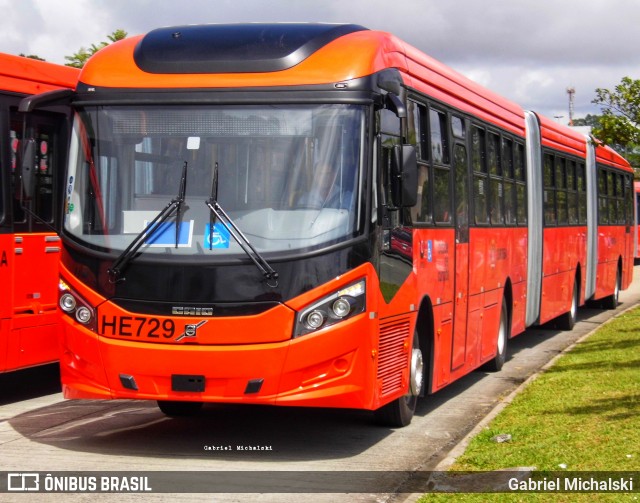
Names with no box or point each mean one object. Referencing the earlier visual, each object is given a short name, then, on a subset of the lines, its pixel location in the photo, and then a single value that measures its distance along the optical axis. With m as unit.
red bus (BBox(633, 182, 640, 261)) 49.67
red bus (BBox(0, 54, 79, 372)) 11.91
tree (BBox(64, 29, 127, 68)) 30.28
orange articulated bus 9.02
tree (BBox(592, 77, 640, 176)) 19.44
